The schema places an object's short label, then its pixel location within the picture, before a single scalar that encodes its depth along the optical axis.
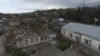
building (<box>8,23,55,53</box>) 9.25
